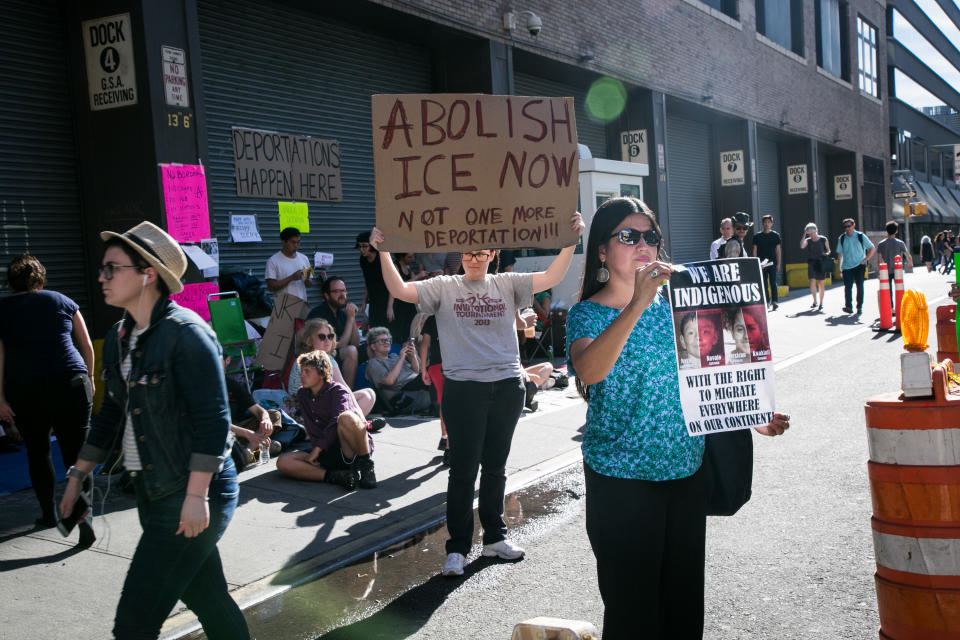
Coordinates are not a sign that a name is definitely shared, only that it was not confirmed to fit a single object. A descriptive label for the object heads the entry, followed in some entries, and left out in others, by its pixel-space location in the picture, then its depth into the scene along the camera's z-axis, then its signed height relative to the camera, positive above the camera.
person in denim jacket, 3.00 -0.53
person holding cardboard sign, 5.03 -0.63
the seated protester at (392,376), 9.85 -1.16
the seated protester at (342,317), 9.59 -0.47
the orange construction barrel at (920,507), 2.94 -0.89
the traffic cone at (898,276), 14.63 -0.58
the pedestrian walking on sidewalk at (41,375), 5.74 -0.53
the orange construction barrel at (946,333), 5.52 -0.60
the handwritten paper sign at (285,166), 11.75 +1.56
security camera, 15.44 +4.17
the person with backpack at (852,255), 17.59 -0.24
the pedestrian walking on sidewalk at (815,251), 19.36 -0.13
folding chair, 9.02 -0.47
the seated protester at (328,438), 6.91 -1.28
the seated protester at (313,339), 7.96 -0.57
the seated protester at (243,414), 7.11 -1.10
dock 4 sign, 9.27 +2.39
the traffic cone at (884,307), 15.62 -1.15
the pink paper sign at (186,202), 9.29 +0.87
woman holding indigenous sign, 2.89 -0.64
